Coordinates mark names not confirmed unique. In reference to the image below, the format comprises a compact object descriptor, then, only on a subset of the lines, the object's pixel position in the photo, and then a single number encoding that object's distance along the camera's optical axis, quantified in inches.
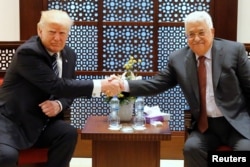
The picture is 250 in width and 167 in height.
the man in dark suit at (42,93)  118.0
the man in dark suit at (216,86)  119.8
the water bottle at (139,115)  125.2
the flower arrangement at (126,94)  127.6
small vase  128.9
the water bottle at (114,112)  125.4
